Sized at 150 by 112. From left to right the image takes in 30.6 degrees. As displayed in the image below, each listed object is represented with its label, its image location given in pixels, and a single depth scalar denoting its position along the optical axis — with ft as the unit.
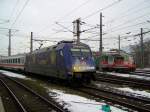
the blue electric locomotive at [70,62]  57.93
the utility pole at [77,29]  106.02
